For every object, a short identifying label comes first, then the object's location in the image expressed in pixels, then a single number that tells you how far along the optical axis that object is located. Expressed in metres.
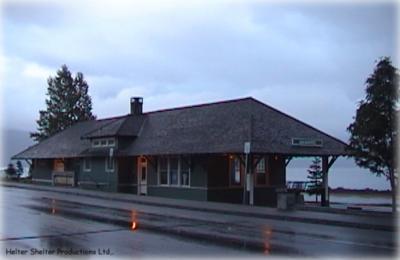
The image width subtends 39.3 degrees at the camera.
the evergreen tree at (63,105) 71.75
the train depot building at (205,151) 28.39
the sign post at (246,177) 24.16
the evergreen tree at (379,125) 20.12
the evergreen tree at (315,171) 39.93
